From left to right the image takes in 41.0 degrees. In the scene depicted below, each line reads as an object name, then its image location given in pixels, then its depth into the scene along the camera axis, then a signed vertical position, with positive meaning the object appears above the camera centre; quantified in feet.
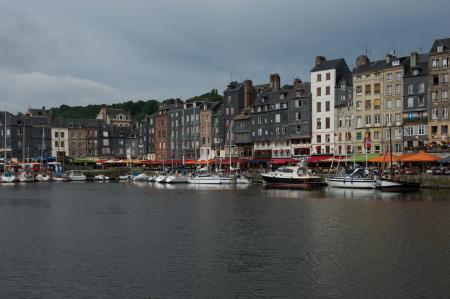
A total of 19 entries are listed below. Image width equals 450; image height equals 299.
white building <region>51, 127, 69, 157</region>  592.27 +20.38
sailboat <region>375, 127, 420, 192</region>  272.51 -11.85
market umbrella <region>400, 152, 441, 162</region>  284.82 +0.80
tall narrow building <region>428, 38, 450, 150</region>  332.80 +38.08
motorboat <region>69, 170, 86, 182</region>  460.96 -11.14
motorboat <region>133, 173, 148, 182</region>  442.50 -12.54
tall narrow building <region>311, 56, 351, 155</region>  392.06 +37.76
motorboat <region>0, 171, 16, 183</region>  426.51 -11.37
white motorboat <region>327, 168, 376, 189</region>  287.48 -10.10
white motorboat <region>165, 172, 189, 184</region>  392.68 -12.02
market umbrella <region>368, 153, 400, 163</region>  309.83 +0.05
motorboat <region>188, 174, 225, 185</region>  356.20 -11.11
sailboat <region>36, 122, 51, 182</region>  450.71 -11.52
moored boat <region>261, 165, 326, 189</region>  311.47 -9.73
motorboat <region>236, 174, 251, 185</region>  356.01 -11.79
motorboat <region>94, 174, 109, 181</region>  473.26 -13.12
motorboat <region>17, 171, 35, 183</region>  437.17 -11.29
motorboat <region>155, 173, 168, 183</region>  407.03 -11.77
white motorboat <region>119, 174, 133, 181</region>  461.37 -12.40
